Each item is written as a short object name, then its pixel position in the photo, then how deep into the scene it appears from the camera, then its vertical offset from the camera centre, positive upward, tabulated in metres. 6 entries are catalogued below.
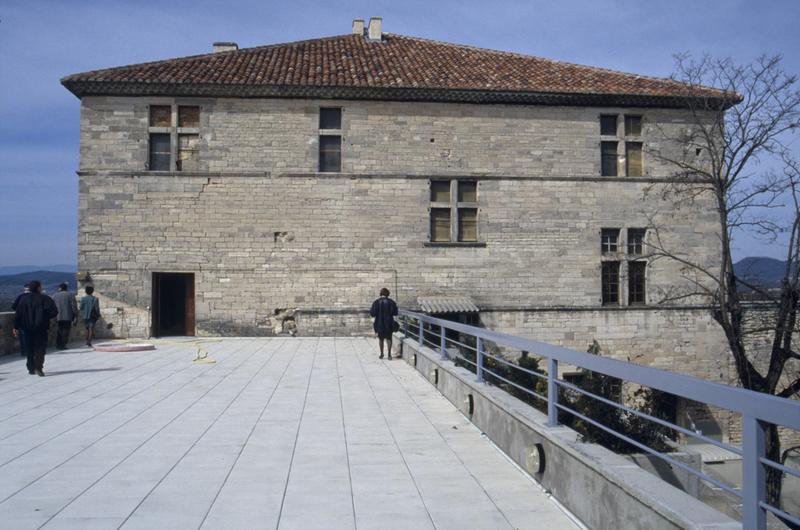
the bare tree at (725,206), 19.05 +2.24
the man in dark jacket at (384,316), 15.35 -0.82
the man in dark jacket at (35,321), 11.86 -0.74
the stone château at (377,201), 20.47 +2.38
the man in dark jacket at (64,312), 16.28 -0.82
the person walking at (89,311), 17.52 -0.84
